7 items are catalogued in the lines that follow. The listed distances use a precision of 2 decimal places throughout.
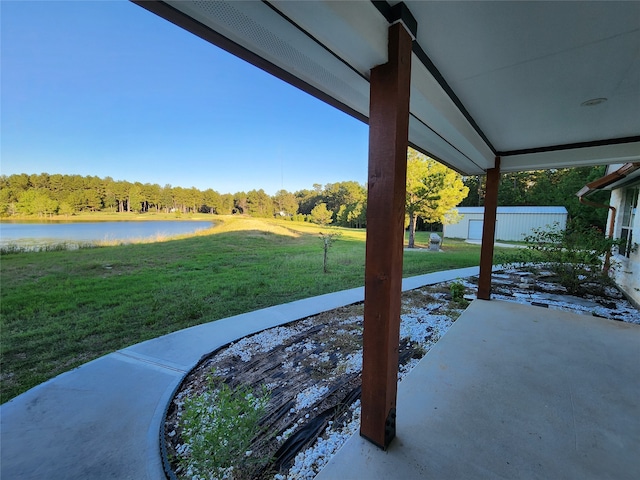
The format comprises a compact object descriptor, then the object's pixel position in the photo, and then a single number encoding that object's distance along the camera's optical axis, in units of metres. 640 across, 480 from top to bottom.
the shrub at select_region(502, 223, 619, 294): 5.05
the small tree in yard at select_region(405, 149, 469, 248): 9.97
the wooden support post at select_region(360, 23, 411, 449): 1.30
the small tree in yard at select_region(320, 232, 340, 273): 7.03
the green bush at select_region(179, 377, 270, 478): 1.40
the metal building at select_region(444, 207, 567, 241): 13.95
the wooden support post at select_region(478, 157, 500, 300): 4.18
